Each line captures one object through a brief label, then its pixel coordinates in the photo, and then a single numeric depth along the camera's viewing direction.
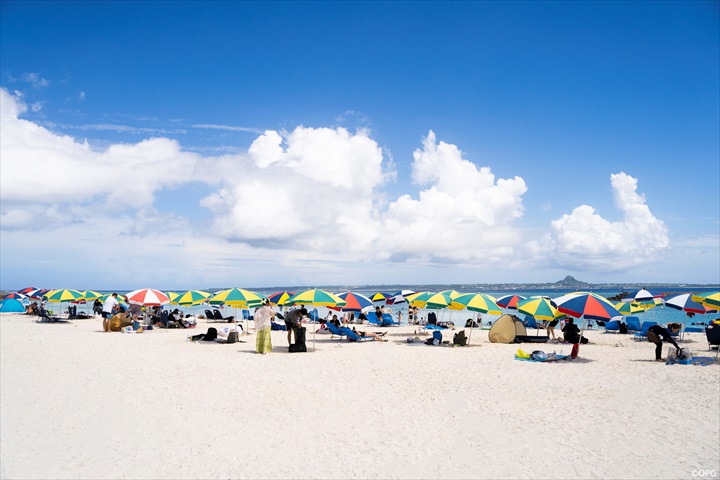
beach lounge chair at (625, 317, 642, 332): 23.40
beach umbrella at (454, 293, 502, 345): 16.75
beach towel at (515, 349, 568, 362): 13.87
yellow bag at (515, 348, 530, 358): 14.25
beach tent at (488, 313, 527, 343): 18.44
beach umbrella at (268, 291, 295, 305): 19.13
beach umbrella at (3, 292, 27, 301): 39.64
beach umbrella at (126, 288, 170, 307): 20.41
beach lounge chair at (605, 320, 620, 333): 24.53
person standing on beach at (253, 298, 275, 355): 14.59
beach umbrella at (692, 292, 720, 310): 15.91
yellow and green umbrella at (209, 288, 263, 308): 17.53
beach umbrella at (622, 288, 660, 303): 21.84
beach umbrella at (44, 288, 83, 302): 27.08
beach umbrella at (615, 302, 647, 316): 23.17
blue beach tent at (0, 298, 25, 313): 31.69
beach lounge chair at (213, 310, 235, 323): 30.67
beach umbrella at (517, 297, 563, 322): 15.83
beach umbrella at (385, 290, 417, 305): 25.47
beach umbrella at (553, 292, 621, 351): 13.43
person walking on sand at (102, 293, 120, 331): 22.30
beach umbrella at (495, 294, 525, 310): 19.27
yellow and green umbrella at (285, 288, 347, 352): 15.88
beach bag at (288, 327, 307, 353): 15.34
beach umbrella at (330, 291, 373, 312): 17.92
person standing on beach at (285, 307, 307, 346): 15.52
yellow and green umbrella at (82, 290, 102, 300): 27.97
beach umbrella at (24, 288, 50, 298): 37.78
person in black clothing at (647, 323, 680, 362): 13.73
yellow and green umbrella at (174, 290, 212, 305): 24.66
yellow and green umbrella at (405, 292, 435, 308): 19.44
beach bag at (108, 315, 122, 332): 21.91
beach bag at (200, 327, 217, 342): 17.88
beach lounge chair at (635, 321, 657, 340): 20.75
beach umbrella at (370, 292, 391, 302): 26.85
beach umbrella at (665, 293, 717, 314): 17.33
